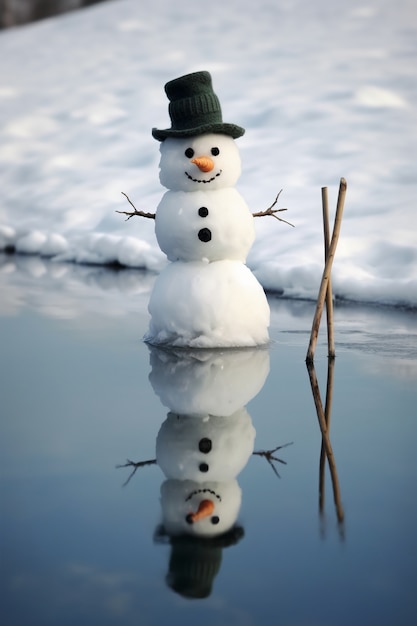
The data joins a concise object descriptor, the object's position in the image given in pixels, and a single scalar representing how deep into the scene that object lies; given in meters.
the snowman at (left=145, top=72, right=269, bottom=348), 4.85
